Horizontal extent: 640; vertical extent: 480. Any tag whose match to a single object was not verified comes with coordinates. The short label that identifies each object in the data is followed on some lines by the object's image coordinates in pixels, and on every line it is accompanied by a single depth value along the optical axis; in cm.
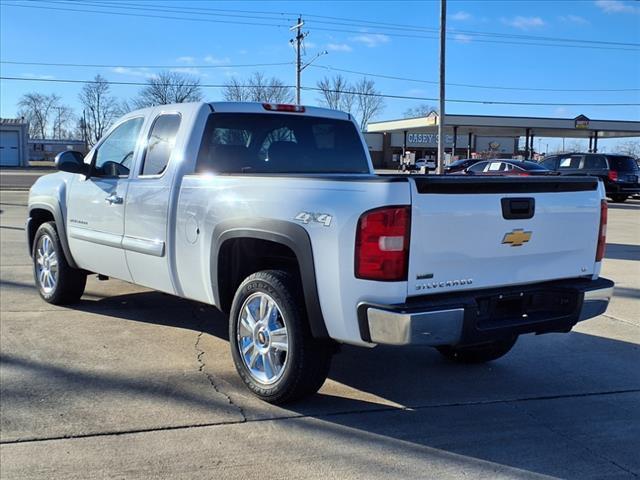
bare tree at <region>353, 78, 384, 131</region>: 8550
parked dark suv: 2411
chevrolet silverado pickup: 344
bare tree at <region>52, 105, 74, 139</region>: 12862
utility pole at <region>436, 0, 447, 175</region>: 2375
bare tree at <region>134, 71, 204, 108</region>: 6806
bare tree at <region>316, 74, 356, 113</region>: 7738
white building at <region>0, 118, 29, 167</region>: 7225
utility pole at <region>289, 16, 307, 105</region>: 4484
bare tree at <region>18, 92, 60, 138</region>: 12088
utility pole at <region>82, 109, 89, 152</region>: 9761
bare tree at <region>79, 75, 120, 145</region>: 9562
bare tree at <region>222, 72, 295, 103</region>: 6141
